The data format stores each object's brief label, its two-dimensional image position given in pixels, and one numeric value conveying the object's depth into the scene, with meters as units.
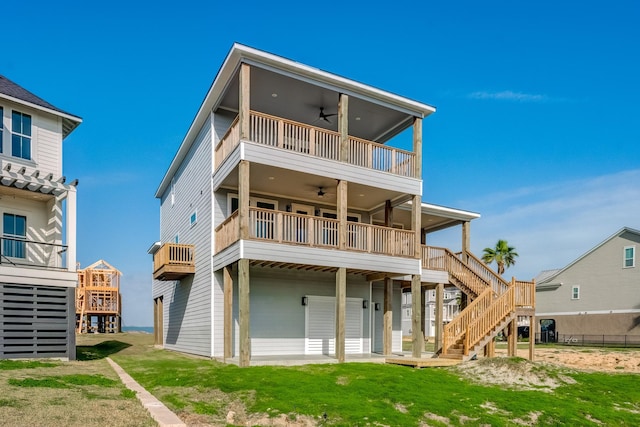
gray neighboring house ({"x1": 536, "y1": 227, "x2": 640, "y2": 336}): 35.47
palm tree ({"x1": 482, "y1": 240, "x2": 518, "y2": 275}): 50.19
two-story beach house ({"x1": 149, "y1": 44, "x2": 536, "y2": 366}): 16.36
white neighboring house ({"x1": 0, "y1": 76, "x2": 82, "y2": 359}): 15.70
